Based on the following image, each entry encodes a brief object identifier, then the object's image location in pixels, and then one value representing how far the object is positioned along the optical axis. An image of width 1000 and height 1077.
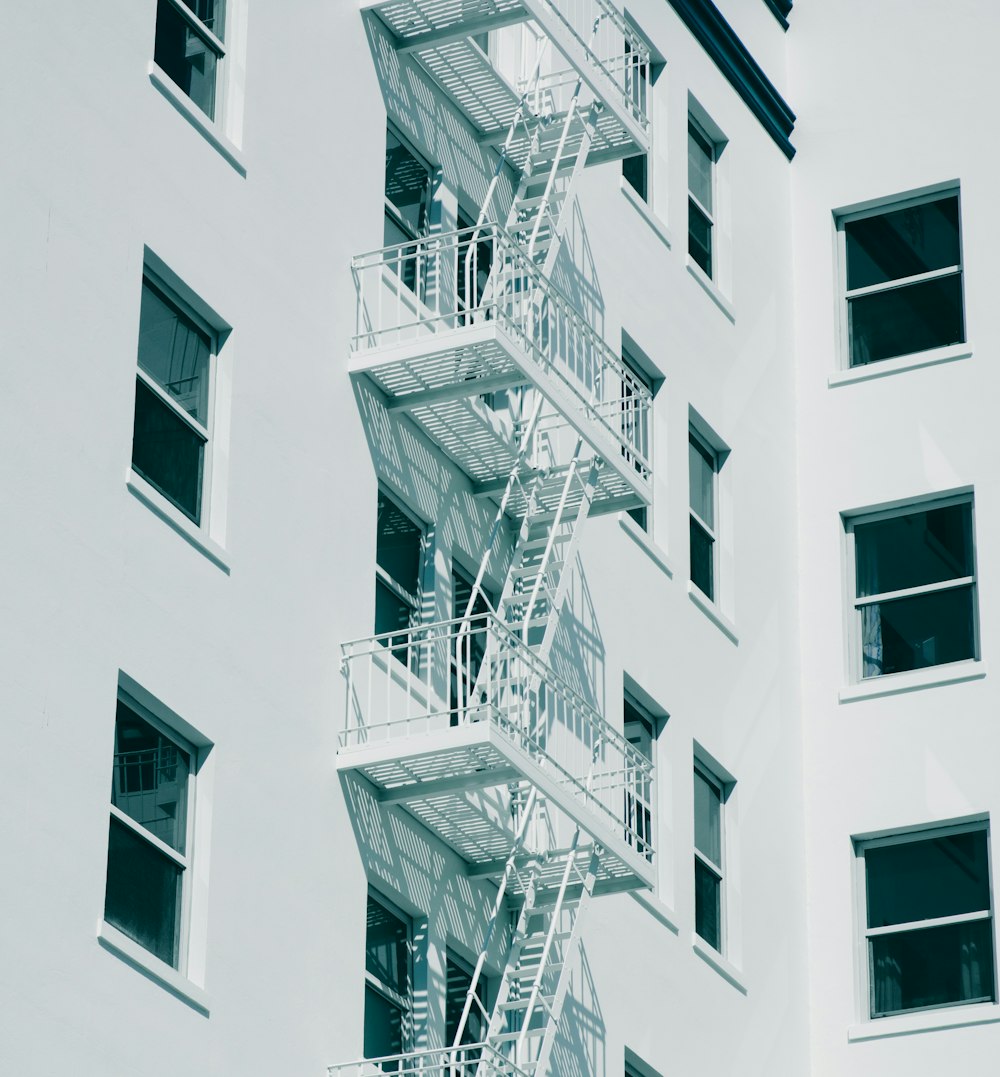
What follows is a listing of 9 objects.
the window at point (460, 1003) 24.34
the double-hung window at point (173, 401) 21.56
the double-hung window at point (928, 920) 31.27
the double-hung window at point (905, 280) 35.84
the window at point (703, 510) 32.34
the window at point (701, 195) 34.78
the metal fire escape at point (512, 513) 23.27
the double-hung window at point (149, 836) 19.75
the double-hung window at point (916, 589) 33.47
